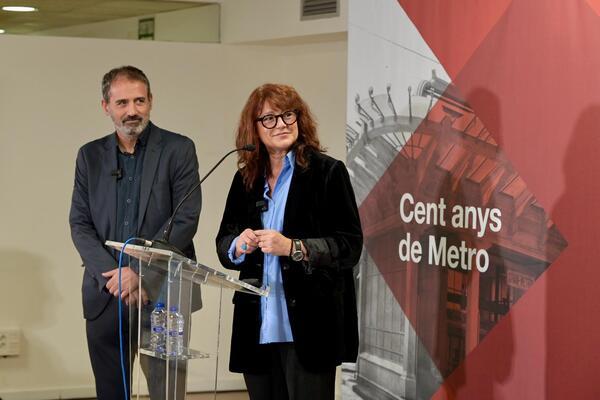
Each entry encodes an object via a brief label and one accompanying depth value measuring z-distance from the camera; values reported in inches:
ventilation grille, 244.5
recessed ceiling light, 251.8
